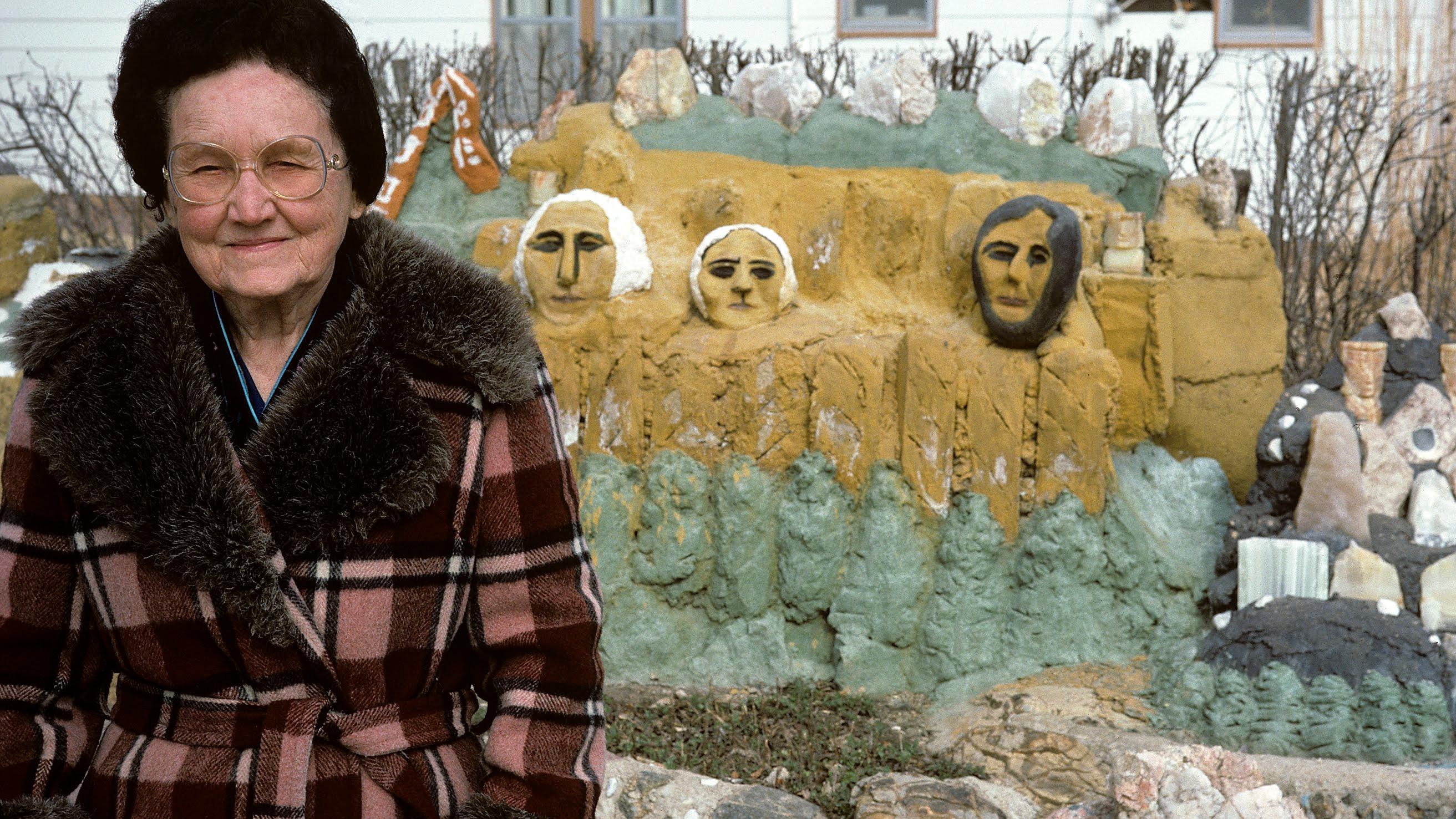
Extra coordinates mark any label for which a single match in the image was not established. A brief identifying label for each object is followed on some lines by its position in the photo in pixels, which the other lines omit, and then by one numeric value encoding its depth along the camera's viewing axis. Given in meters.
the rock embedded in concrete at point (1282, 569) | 4.89
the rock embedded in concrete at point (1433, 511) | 5.02
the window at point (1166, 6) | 9.38
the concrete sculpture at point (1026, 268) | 5.20
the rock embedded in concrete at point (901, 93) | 6.04
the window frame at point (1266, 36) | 9.27
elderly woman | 1.63
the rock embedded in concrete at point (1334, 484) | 4.97
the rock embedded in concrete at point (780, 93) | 6.14
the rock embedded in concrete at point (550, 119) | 6.34
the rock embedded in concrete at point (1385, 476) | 5.14
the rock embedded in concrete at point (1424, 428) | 5.20
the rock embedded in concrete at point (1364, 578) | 4.84
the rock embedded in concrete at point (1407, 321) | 5.34
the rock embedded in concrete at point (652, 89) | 6.17
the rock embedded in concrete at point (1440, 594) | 4.84
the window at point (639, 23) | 9.47
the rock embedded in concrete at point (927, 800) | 3.79
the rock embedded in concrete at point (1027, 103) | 5.96
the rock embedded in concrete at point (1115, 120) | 5.89
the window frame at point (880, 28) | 9.16
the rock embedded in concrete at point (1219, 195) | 5.69
